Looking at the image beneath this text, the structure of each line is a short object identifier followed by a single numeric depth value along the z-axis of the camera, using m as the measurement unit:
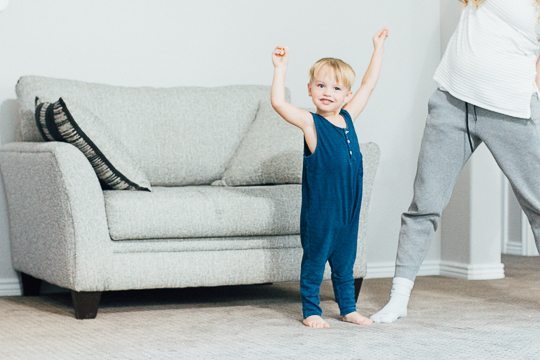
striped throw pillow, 3.22
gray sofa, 3.12
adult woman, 3.06
